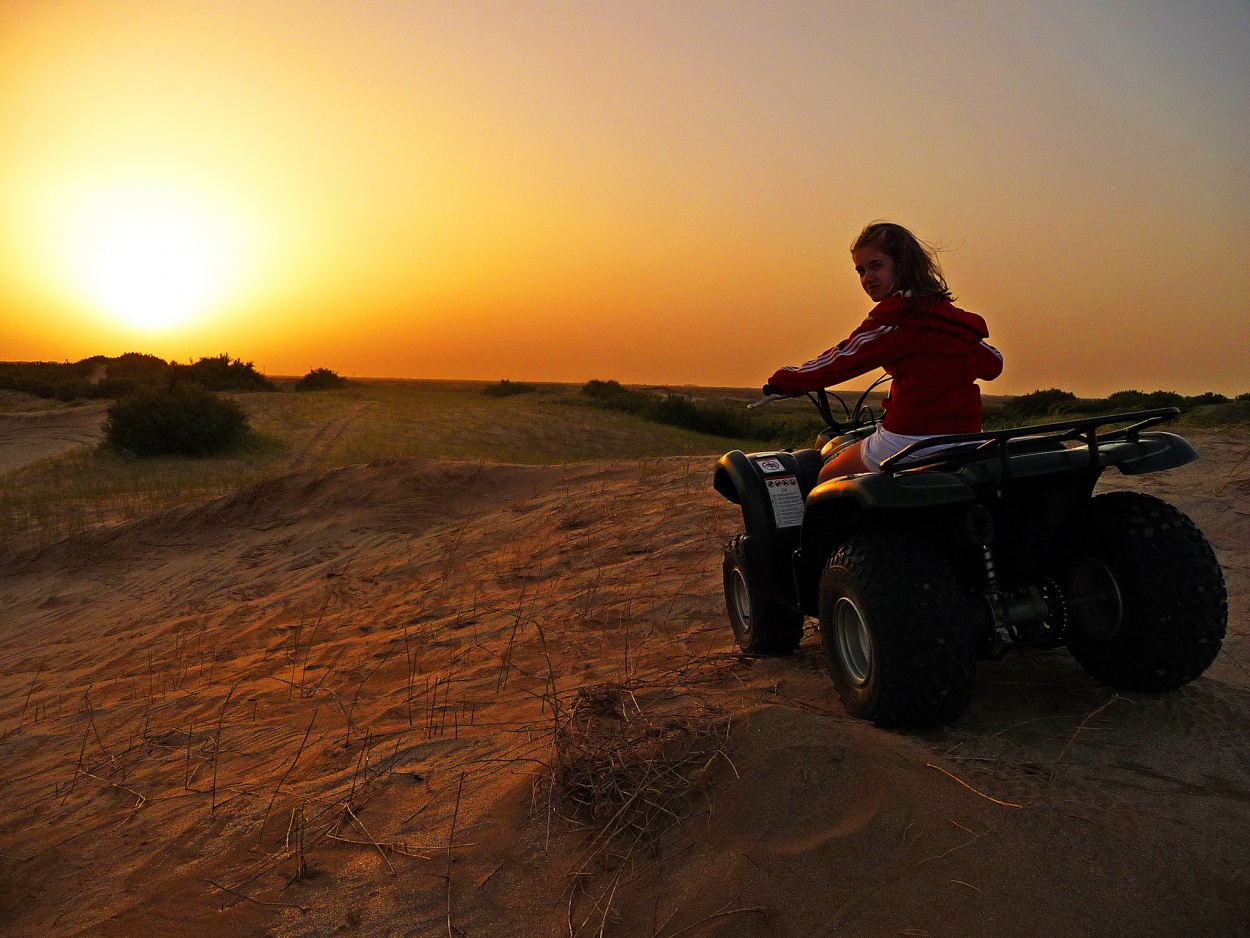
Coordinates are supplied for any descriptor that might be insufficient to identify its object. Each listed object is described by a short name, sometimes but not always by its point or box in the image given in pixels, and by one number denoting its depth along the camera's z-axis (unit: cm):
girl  344
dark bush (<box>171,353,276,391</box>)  3622
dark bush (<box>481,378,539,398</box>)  5405
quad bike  320
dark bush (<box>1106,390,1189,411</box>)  1710
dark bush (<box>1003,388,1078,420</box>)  1483
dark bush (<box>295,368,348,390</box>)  4559
